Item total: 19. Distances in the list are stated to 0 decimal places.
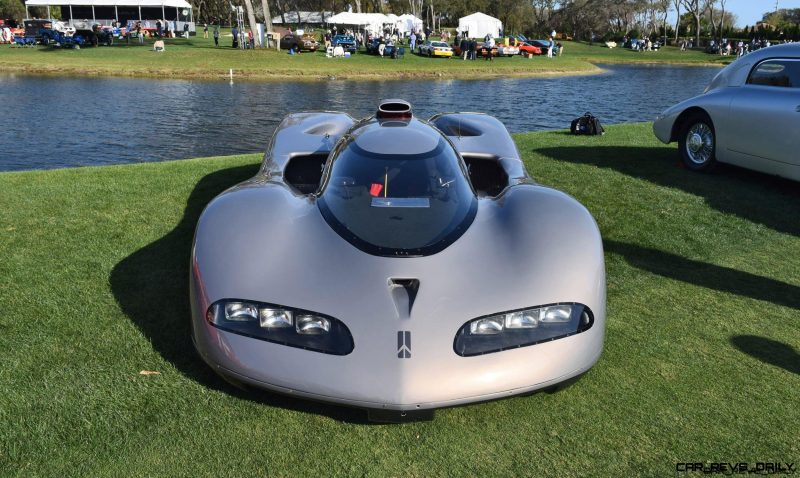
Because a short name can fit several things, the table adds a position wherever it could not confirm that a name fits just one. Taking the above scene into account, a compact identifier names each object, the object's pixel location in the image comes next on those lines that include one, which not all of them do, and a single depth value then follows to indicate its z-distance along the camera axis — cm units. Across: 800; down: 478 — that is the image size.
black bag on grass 1067
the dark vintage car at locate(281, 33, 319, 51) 4034
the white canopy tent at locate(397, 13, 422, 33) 6142
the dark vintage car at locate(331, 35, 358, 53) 4150
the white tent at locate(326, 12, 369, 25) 4725
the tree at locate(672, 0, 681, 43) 8741
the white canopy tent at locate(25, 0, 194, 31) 4950
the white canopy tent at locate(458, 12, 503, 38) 5753
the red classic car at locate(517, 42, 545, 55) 5144
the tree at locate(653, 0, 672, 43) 9129
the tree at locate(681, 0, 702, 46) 7845
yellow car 4275
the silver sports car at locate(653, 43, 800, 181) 645
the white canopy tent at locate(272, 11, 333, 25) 8206
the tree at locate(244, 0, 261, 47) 3802
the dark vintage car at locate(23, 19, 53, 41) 4145
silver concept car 272
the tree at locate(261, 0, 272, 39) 3915
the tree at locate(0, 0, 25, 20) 7526
